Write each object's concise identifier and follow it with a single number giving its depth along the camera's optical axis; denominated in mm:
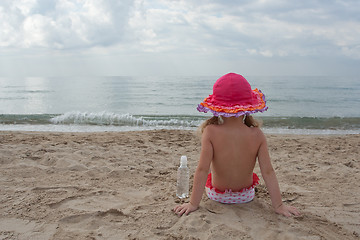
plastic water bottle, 3264
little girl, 2555
